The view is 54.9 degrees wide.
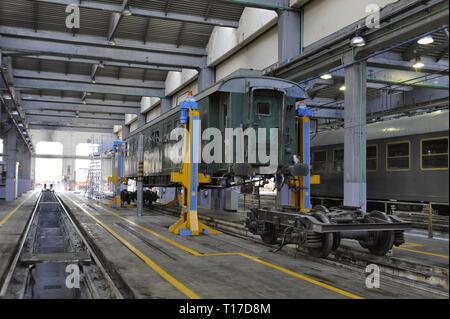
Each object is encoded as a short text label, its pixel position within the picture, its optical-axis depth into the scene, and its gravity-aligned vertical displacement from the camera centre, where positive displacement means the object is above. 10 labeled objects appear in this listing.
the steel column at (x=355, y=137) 11.75 +1.11
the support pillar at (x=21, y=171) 36.89 +0.28
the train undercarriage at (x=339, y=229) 7.40 -0.90
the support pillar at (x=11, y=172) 28.37 +0.14
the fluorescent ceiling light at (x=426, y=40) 11.91 +3.88
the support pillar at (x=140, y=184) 16.88 -0.35
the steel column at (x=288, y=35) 14.78 +4.86
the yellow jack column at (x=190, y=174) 11.24 +0.04
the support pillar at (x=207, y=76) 22.14 +5.10
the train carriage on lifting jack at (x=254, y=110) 10.56 +1.68
